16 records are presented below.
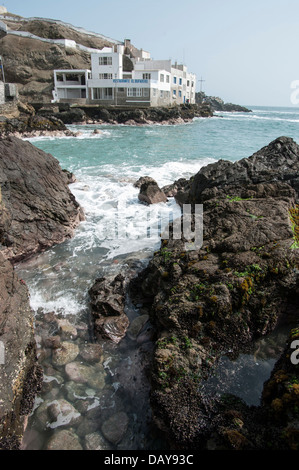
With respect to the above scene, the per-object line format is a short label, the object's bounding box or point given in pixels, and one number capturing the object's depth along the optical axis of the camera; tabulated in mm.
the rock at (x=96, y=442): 4328
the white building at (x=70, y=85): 59906
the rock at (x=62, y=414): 4625
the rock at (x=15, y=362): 4230
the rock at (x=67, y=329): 6289
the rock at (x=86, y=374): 5286
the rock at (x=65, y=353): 5672
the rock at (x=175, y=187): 15688
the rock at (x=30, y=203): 8922
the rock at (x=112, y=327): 6223
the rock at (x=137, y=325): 6301
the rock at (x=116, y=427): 4444
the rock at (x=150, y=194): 14352
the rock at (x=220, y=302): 3980
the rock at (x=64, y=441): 4261
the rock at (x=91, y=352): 5765
